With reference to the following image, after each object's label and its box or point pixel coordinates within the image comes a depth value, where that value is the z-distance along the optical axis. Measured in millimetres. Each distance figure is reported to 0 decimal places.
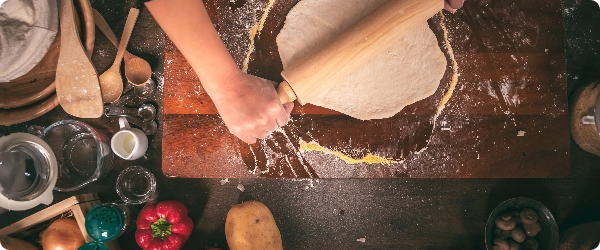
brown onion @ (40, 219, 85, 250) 1359
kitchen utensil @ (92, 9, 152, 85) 1468
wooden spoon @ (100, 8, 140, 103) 1443
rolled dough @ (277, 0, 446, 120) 1384
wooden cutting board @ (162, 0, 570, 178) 1396
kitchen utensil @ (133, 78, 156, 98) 1509
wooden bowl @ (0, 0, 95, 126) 1333
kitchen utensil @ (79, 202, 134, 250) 1315
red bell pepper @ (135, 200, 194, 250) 1421
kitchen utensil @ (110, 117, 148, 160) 1418
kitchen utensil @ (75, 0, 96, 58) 1325
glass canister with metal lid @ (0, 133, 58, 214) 1297
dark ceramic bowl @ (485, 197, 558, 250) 1362
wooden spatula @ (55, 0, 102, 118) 1289
